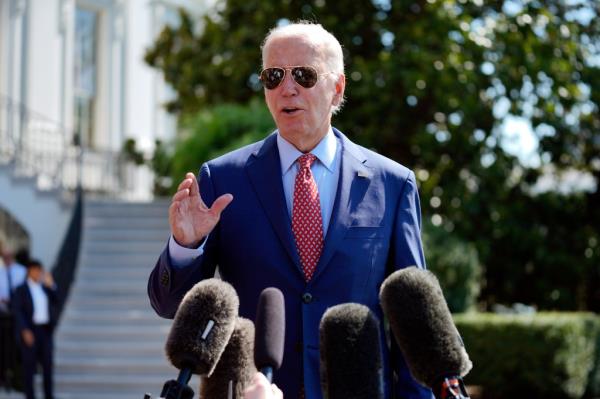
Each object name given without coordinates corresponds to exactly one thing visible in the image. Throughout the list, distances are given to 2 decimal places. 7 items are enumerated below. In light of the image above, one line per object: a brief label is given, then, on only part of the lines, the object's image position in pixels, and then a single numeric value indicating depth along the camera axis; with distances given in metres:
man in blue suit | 3.28
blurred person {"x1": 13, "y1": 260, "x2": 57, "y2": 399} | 13.08
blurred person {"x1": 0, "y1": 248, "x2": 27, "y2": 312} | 15.30
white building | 18.72
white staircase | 14.40
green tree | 15.70
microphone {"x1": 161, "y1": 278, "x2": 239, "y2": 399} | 2.55
